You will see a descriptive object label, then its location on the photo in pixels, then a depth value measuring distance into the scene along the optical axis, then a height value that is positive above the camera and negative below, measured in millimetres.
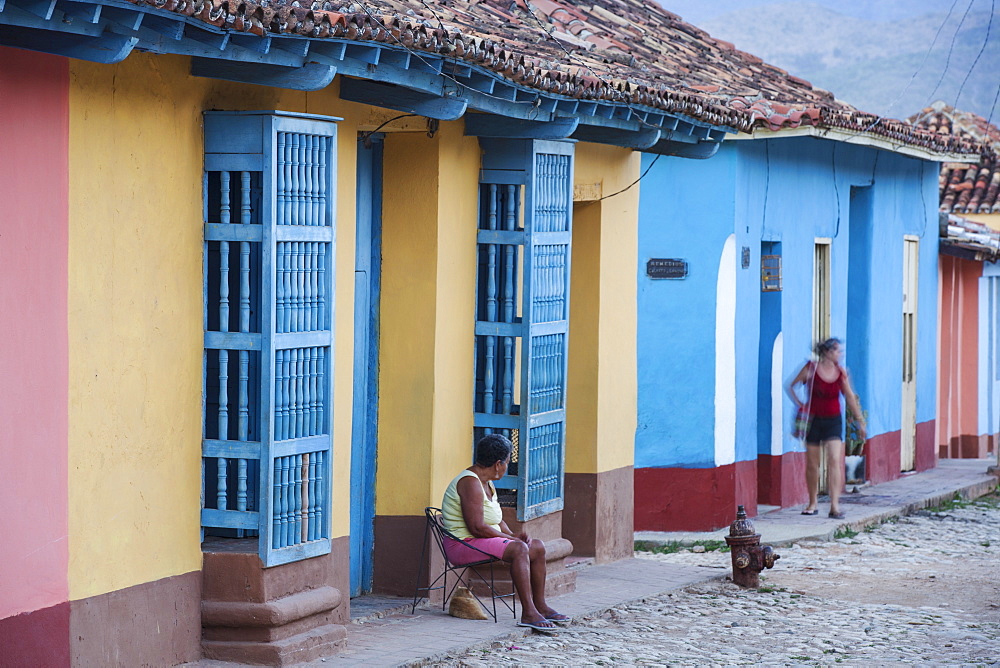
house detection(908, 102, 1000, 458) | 31719 -719
